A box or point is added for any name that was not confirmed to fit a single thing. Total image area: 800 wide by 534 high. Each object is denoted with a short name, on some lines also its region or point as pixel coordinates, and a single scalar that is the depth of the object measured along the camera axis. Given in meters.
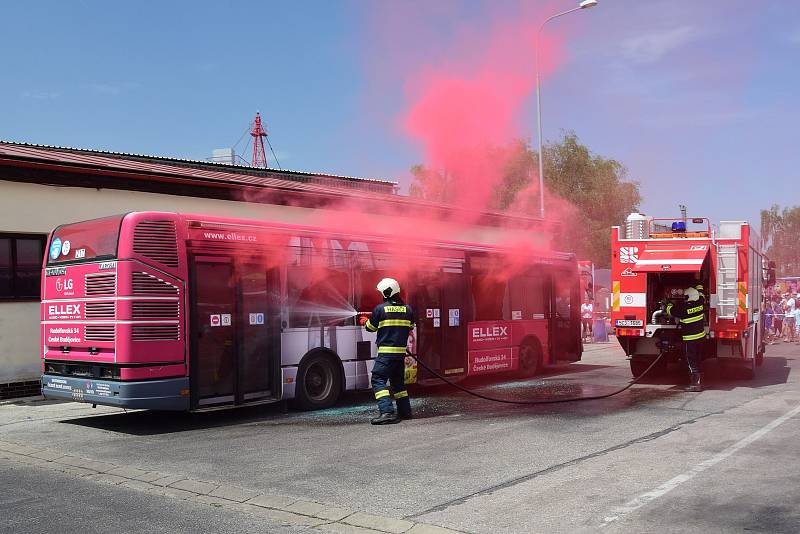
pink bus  9.34
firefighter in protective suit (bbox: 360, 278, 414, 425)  9.95
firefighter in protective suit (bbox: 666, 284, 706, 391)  12.68
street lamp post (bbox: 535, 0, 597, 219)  21.77
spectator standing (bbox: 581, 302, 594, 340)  26.81
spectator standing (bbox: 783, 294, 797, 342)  26.03
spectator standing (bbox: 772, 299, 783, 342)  26.87
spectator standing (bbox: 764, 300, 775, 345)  25.97
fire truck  13.22
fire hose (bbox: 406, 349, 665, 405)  11.55
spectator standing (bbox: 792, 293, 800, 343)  25.56
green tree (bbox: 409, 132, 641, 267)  38.94
